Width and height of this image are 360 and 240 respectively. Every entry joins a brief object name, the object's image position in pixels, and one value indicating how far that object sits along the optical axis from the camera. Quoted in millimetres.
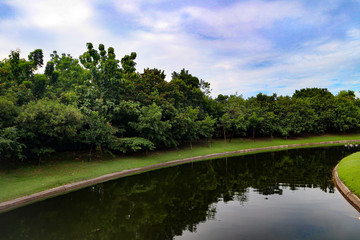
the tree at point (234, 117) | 40750
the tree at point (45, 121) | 18000
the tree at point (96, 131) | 22859
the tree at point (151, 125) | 26312
